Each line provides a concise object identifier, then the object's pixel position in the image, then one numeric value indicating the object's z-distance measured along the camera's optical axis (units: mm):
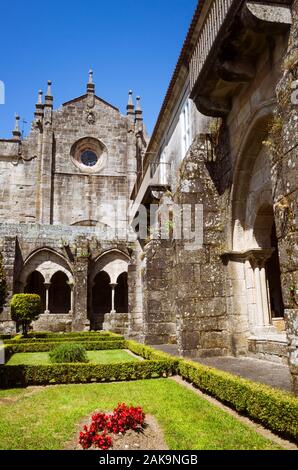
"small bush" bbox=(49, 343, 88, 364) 8805
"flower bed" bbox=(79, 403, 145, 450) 3693
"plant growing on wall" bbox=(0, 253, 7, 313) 13003
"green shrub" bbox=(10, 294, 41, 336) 14953
